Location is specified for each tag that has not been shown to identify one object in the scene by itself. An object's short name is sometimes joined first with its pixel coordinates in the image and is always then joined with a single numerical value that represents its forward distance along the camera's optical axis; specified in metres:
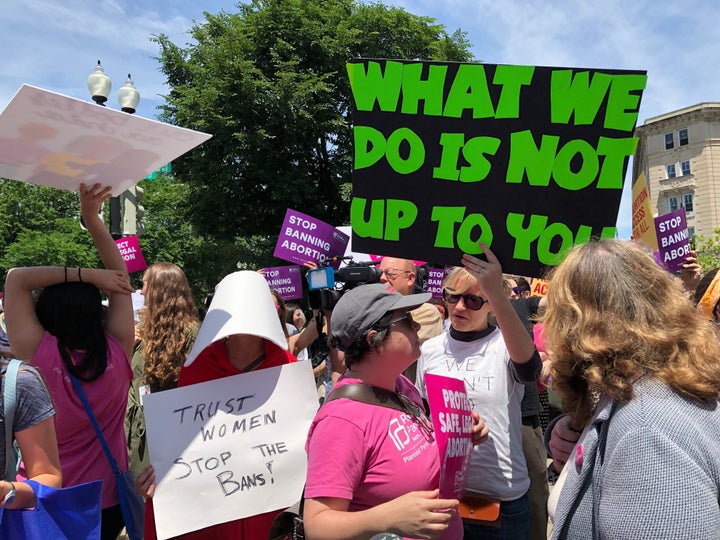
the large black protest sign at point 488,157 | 2.34
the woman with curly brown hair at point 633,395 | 1.27
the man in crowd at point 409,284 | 4.17
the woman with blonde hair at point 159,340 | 3.22
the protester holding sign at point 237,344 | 2.29
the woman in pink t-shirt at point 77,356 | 2.38
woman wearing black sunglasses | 2.38
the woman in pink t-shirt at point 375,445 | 1.61
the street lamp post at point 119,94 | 8.98
